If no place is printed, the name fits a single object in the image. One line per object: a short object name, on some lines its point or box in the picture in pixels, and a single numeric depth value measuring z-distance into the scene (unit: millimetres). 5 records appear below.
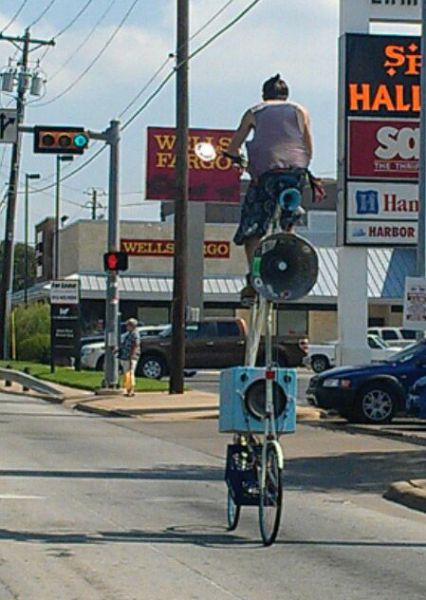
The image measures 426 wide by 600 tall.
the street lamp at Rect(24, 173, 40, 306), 66812
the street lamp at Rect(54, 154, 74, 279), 61294
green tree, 116875
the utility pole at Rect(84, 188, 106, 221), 106500
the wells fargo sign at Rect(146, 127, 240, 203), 55312
